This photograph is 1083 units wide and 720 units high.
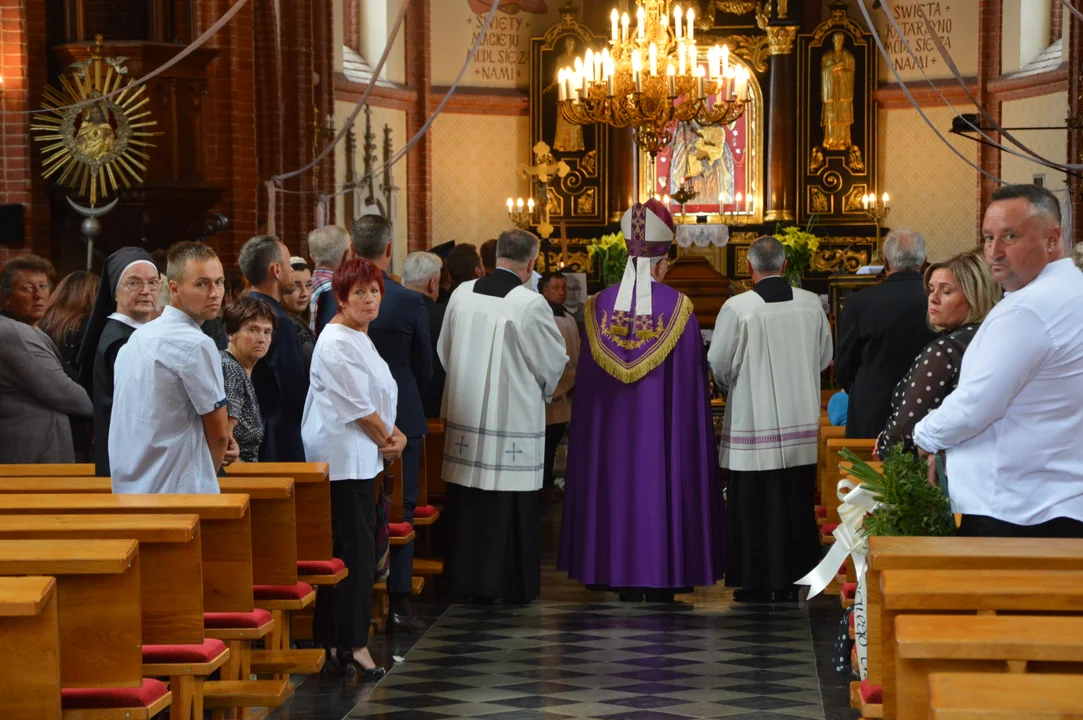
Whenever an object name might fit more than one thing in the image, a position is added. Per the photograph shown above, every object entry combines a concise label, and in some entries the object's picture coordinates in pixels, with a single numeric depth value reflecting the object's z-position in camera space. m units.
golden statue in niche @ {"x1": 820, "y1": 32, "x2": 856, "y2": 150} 21.11
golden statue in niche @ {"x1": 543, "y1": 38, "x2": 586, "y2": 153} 21.64
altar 20.95
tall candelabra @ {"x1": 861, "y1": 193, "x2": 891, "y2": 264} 20.38
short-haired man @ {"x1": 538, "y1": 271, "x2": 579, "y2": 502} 11.35
